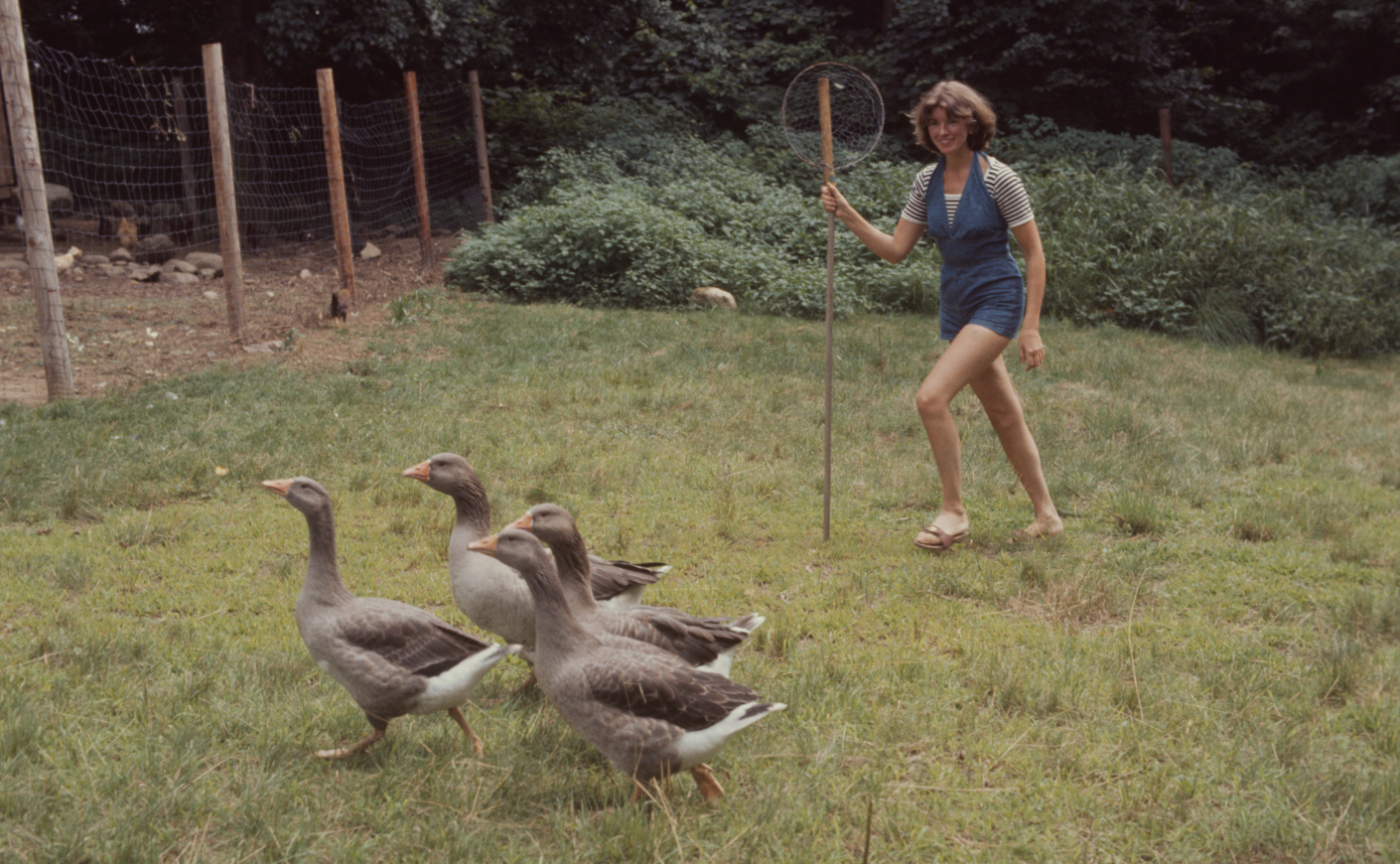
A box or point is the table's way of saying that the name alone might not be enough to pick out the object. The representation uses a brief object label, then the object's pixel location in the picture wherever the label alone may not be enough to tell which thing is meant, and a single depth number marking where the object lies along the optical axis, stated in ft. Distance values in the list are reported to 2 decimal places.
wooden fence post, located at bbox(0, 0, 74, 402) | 24.59
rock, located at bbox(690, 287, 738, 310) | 41.11
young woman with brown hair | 17.20
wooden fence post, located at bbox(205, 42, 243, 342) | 30.12
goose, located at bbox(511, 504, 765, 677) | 11.10
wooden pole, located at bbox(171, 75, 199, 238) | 45.73
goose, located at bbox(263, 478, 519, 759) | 10.27
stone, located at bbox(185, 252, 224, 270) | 50.16
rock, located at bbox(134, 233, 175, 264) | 52.37
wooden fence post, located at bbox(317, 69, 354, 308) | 34.83
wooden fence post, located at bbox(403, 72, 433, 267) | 43.11
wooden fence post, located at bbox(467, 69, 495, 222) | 51.26
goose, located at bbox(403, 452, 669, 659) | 12.12
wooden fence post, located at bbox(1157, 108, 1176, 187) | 57.11
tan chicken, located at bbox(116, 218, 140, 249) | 53.88
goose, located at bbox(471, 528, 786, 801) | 9.46
